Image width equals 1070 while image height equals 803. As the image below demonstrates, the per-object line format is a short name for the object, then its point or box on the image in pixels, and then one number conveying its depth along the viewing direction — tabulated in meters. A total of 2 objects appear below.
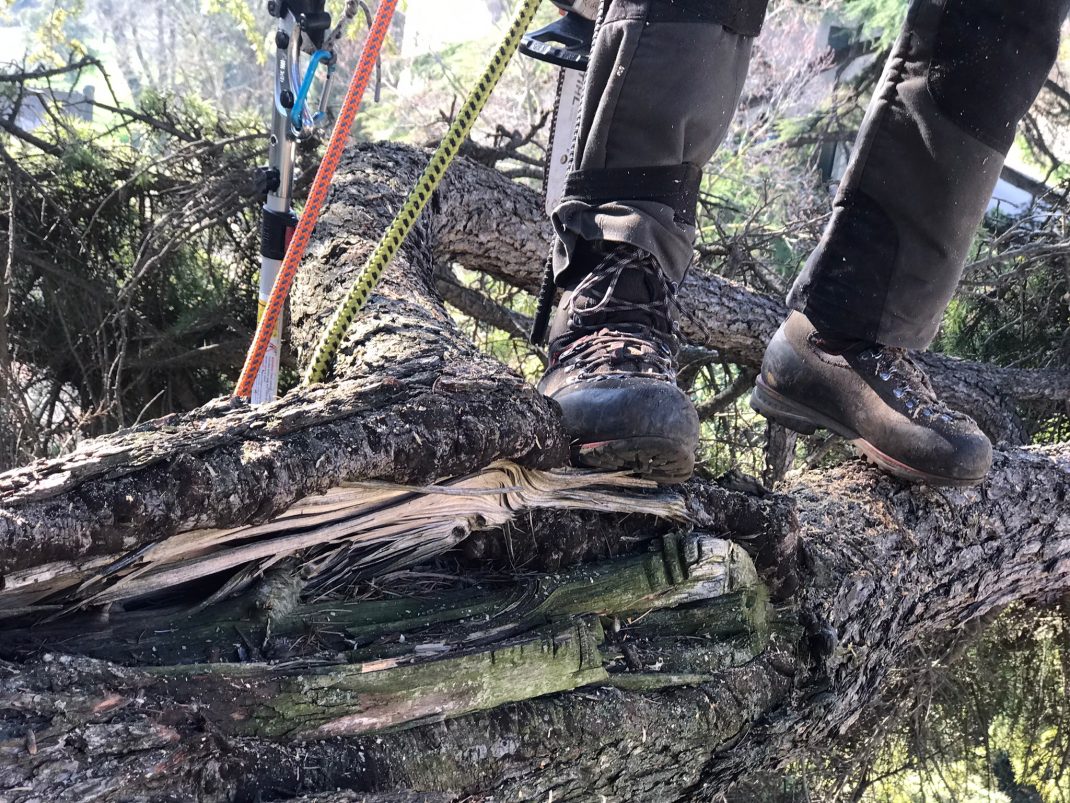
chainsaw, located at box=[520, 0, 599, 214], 2.05
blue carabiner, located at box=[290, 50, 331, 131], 2.12
